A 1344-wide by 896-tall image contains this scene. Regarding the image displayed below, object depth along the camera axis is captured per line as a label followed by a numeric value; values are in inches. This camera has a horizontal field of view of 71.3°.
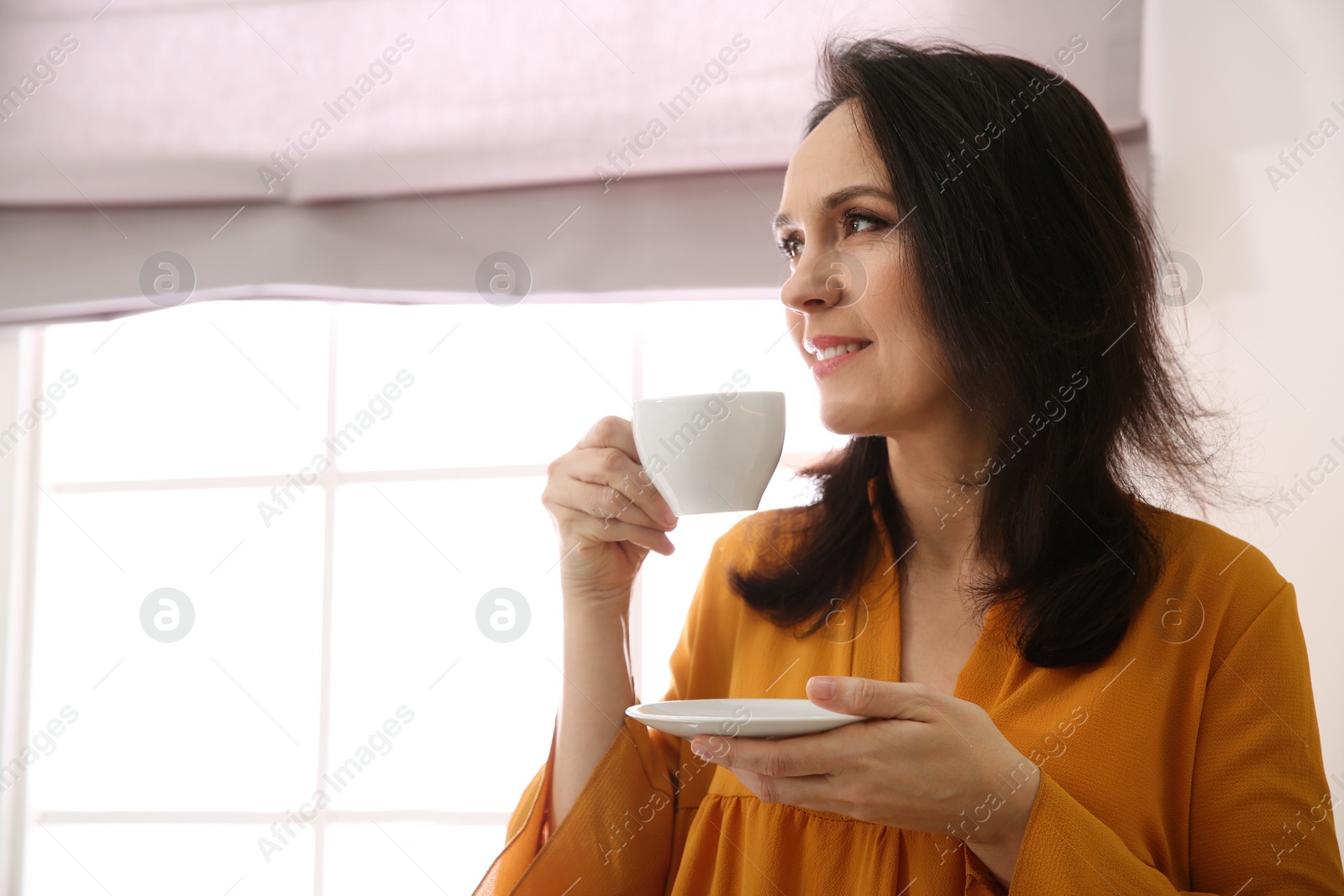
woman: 34.4
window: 72.5
